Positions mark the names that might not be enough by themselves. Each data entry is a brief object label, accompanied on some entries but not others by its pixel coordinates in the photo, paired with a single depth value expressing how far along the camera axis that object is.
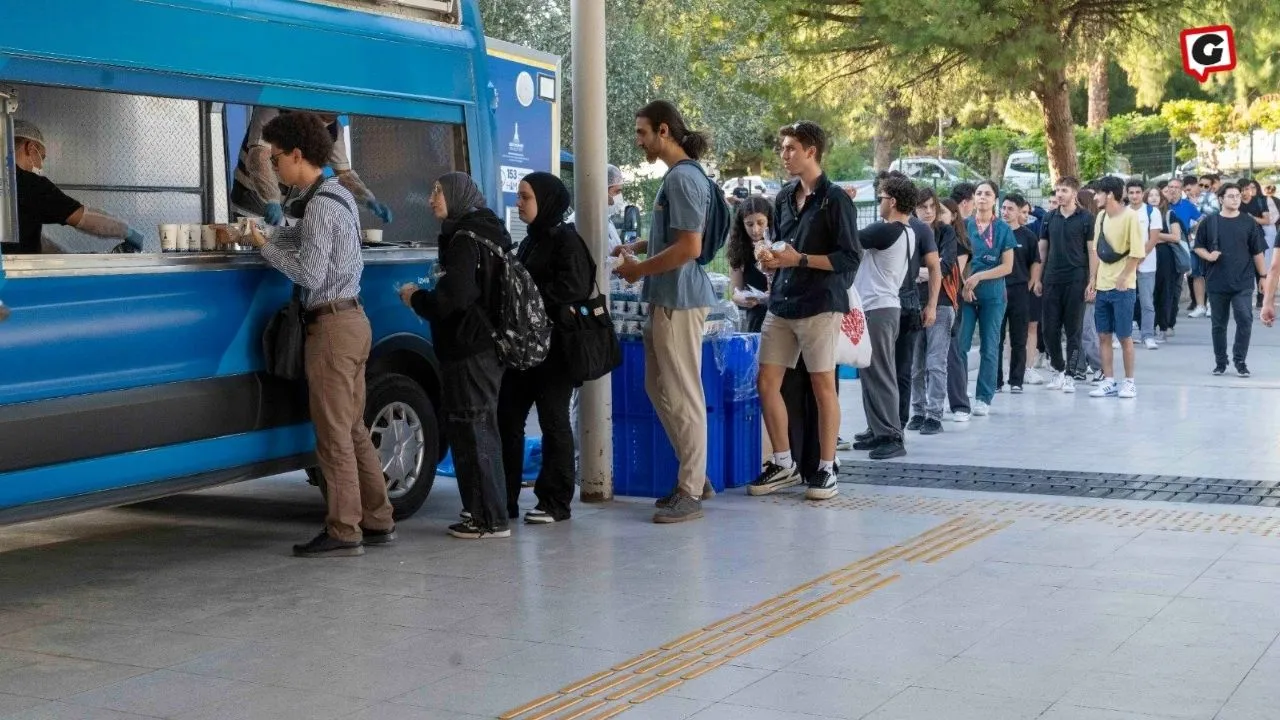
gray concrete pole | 8.55
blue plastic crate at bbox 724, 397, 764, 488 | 9.10
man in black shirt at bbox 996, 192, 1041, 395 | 13.62
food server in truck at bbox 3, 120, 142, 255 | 6.44
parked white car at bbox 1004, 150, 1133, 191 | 29.25
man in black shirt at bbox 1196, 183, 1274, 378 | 14.88
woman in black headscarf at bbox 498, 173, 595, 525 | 7.89
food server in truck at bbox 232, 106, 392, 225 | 7.39
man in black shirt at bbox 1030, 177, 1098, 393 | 14.04
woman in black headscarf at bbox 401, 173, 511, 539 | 7.38
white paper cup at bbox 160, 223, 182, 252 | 6.88
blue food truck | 6.15
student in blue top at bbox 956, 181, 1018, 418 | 12.59
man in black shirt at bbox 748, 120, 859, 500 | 8.57
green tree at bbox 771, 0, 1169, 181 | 22.95
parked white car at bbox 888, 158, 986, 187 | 30.18
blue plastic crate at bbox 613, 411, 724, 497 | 8.83
